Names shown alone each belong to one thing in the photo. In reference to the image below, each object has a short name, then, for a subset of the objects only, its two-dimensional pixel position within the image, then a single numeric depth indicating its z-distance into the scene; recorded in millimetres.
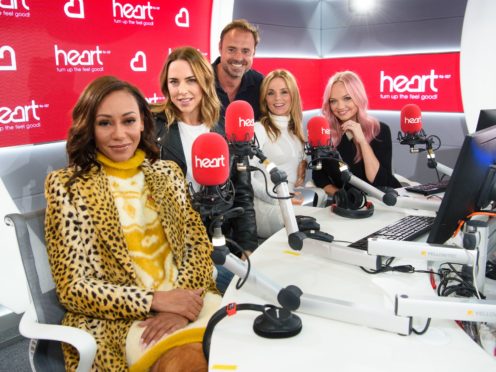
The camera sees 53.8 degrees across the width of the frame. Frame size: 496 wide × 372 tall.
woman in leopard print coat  1545
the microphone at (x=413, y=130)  2381
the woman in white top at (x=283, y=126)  2922
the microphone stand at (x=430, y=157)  2311
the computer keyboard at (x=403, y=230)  1854
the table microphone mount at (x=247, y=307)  1208
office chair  1492
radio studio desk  1097
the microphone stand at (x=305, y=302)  1227
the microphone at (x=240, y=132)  1635
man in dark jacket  3221
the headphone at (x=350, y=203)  2251
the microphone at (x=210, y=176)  1214
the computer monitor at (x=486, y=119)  2218
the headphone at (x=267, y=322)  1222
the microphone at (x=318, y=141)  1902
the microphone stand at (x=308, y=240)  1599
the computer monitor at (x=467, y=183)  1322
